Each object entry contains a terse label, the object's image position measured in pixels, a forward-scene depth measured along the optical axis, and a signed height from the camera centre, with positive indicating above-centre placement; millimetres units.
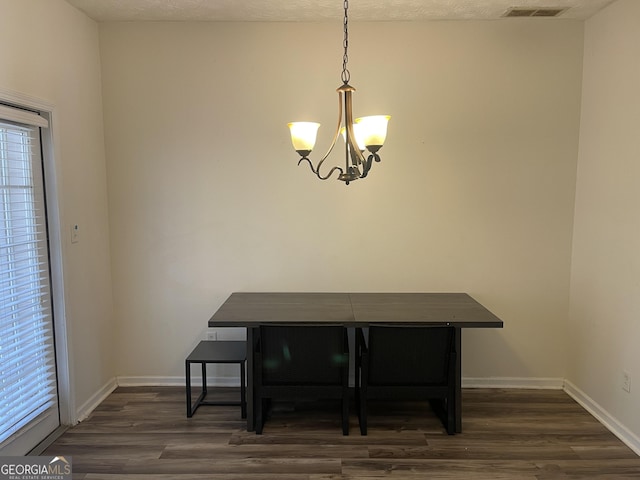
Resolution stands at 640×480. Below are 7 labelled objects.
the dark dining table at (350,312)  2617 -695
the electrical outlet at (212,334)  3359 -1006
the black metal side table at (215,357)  2889 -1031
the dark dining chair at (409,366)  2611 -996
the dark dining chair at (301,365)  2602 -987
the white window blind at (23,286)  2279 -460
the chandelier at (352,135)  1991 +334
